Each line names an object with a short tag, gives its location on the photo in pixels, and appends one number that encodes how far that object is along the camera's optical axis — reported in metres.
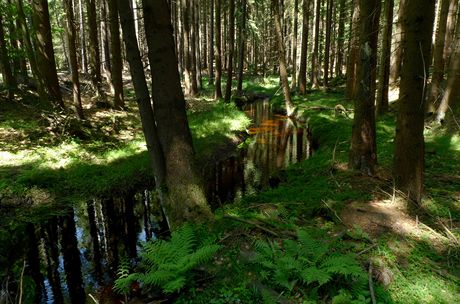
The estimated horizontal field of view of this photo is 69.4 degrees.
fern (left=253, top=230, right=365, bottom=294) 3.95
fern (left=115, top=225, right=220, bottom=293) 4.15
